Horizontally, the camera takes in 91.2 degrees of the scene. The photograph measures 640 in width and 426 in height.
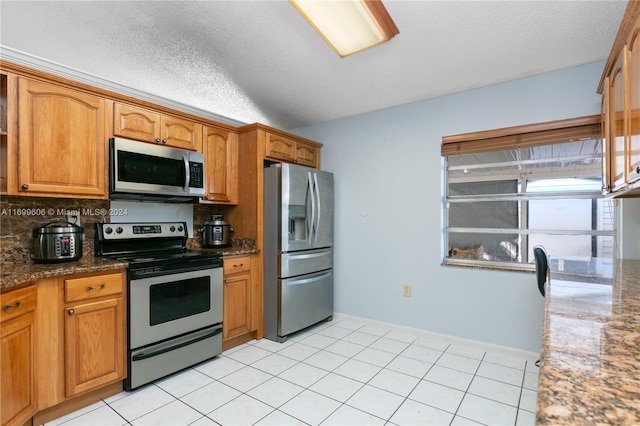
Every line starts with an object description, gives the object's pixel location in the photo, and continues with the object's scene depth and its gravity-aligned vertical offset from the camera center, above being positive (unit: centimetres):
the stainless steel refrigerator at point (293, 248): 298 -34
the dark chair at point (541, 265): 224 -37
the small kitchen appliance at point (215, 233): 302 -19
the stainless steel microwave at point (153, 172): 228 +32
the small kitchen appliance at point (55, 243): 199 -19
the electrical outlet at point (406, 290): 317 -78
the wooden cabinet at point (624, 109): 129 +50
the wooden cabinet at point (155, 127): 234 +70
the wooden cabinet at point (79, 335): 176 -73
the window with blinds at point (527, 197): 252 +14
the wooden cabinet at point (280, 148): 312 +68
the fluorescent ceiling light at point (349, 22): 167 +111
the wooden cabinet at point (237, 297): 273 -77
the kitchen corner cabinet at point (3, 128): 186 +51
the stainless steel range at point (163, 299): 210 -63
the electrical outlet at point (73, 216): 231 -2
